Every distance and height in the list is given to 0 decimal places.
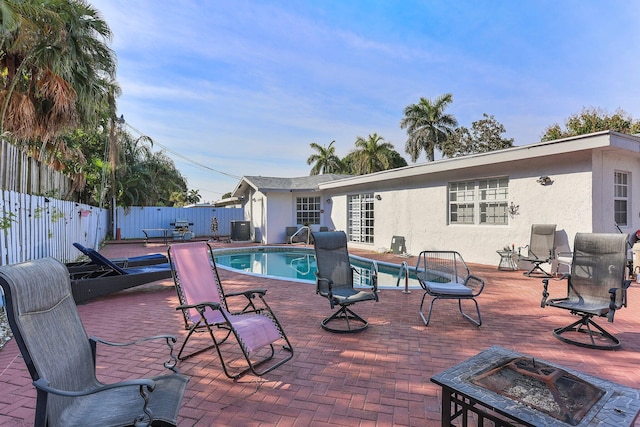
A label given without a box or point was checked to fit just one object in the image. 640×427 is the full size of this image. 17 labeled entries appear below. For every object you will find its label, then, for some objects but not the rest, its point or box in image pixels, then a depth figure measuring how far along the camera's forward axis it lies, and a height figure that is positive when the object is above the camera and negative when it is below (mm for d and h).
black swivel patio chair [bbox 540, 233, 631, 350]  4137 -940
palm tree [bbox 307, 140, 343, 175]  35406 +6054
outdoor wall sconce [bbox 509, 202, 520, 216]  9477 +217
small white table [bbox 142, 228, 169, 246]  20469 -1034
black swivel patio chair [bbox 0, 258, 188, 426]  1683 -852
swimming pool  9648 -1774
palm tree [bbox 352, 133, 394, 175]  31516 +6030
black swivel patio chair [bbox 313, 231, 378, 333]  4773 -1022
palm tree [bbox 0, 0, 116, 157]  6942 +3620
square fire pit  1818 -1090
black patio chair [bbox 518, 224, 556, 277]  8430 -783
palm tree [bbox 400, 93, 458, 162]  29938 +8482
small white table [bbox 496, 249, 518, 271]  9328 -1250
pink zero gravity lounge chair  3264 -1119
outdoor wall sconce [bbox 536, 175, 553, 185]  8766 +970
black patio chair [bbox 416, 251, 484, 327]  4934 -1164
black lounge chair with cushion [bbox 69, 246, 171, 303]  5969 -1206
